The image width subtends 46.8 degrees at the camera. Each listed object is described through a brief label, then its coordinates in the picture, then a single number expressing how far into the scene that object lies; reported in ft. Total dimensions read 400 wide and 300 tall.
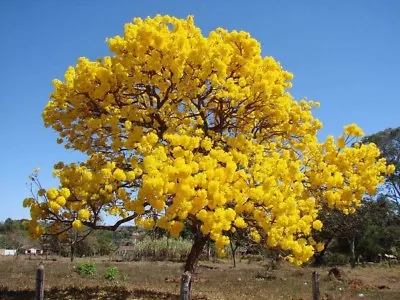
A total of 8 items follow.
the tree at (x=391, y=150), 171.73
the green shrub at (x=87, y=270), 87.61
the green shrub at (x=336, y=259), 171.31
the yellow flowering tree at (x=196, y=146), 37.50
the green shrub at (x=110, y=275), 79.01
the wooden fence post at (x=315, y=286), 51.01
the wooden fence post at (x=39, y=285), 41.81
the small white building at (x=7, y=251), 264.25
